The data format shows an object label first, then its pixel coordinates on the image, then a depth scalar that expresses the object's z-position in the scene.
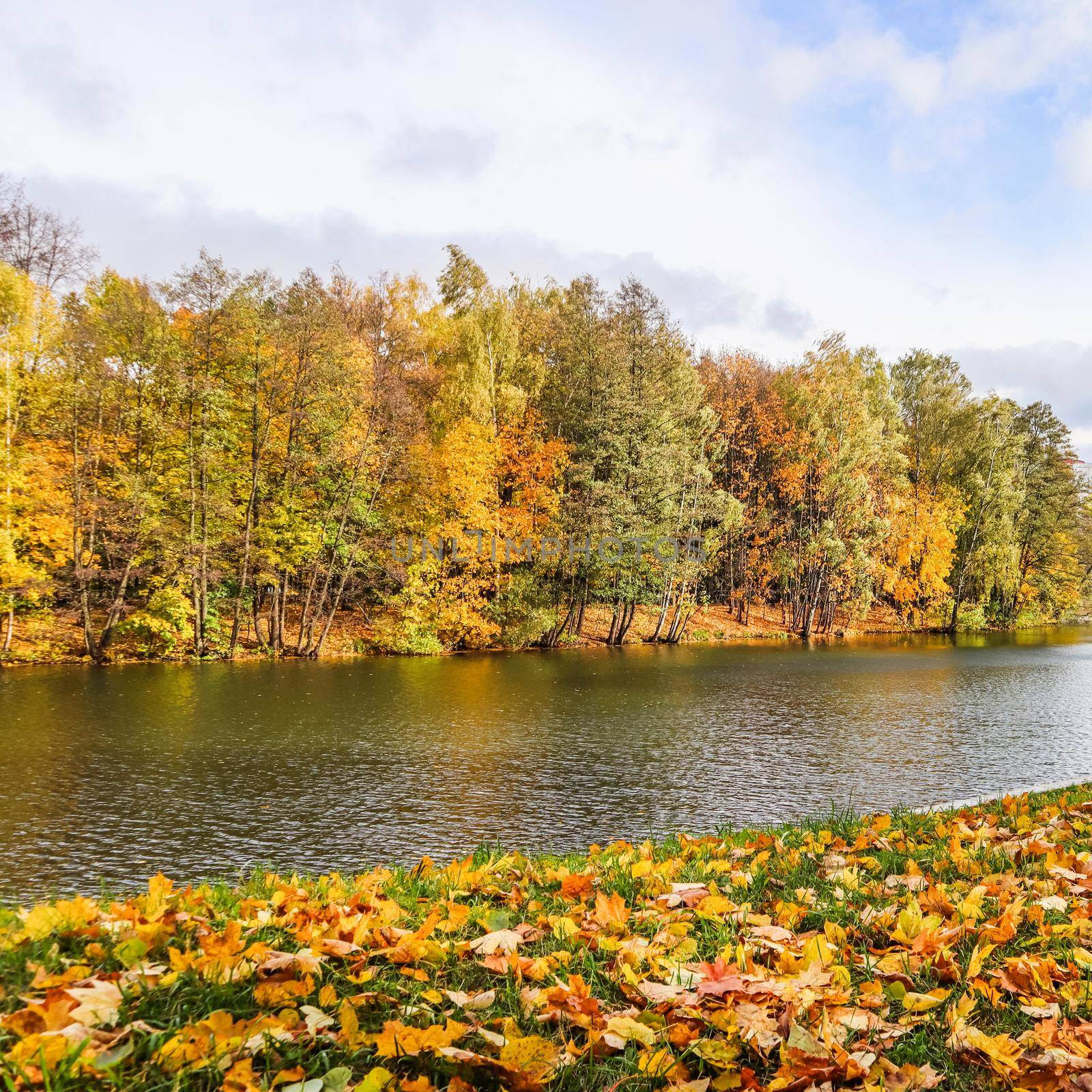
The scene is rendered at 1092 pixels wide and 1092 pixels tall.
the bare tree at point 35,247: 22.30
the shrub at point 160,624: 21.41
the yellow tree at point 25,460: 19.16
